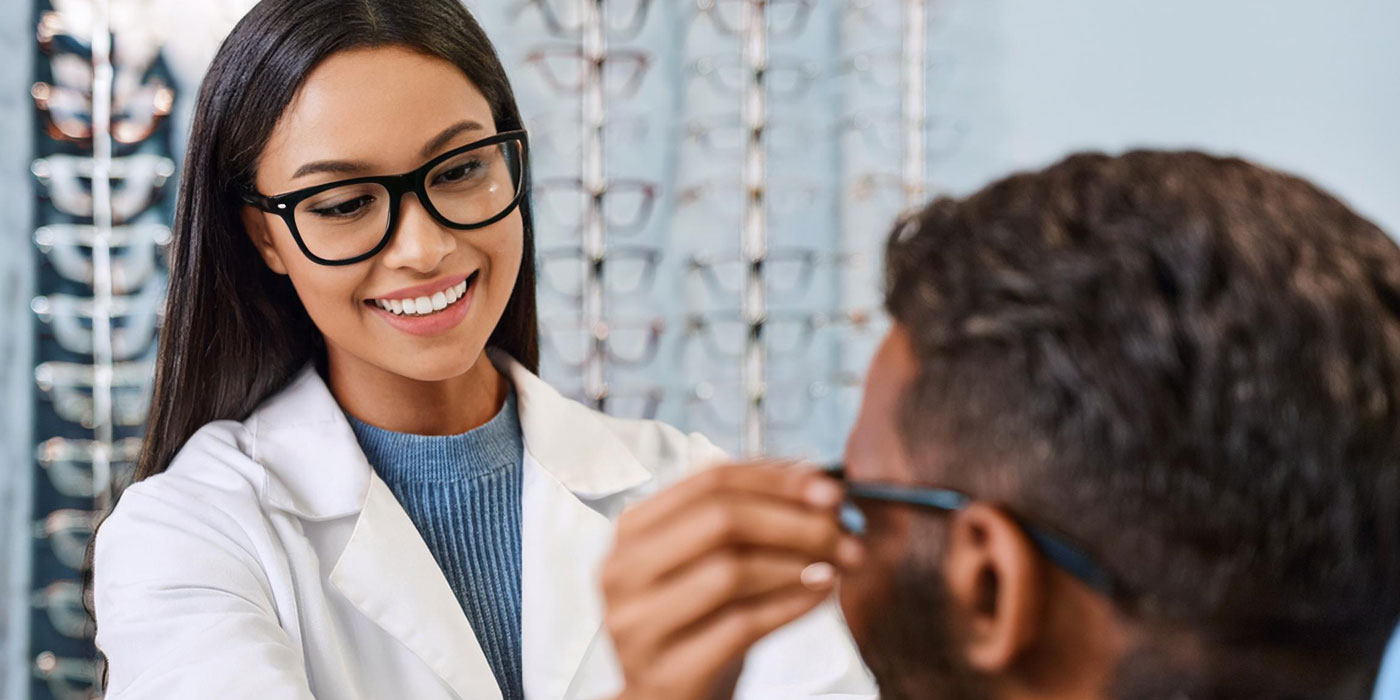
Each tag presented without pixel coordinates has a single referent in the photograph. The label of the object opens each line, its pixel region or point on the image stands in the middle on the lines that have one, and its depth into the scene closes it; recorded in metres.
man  0.60
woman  1.20
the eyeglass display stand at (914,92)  2.79
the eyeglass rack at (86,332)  2.32
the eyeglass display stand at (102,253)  2.26
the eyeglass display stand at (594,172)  2.52
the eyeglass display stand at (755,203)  2.62
